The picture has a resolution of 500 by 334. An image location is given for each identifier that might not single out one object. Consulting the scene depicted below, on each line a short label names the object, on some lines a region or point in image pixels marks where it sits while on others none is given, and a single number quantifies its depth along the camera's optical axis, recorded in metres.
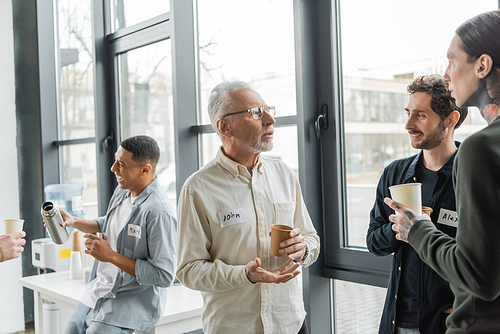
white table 2.41
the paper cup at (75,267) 3.18
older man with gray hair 1.66
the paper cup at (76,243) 3.55
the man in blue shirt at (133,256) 2.27
